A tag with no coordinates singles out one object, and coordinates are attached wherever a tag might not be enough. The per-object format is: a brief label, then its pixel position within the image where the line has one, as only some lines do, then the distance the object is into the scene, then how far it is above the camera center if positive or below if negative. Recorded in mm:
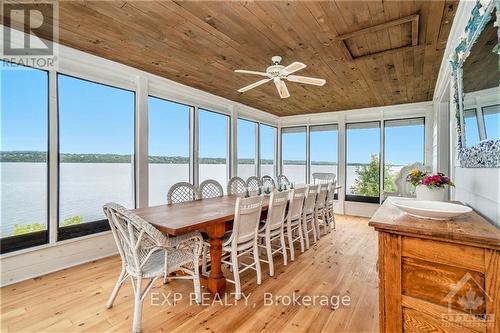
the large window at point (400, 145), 5391 +451
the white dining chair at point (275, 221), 2844 -688
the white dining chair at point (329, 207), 4570 -786
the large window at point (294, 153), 6911 +354
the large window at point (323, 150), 6387 +415
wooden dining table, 2049 -493
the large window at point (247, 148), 5898 +422
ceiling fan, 2721 +1040
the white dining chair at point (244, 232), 2357 -682
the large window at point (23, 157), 2672 +88
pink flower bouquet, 1628 -103
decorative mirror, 1247 +476
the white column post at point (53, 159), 2920 +72
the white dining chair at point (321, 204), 4133 -671
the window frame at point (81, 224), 3006 -772
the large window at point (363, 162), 5852 +83
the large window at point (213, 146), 4863 +406
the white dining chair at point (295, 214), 3279 -677
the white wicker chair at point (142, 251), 1816 -741
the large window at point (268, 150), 6688 +439
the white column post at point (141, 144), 3721 +320
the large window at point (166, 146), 4031 +334
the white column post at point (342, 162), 6188 +72
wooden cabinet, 981 -482
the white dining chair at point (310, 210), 3700 -692
